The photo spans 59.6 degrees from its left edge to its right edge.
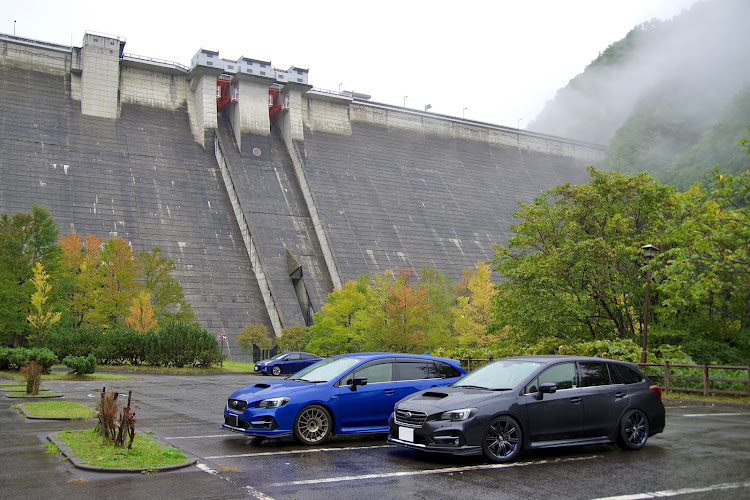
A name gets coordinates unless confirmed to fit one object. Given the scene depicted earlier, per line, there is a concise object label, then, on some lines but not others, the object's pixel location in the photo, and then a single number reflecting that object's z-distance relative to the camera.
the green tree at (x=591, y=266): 23.34
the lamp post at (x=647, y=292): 19.99
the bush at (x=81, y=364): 22.12
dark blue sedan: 30.66
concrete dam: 44.47
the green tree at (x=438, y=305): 34.47
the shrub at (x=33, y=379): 15.46
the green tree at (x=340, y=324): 34.81
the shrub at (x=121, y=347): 28.83
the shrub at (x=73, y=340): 28.22
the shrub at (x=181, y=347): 29.23
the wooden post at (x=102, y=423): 8.99
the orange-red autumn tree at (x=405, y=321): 33.47
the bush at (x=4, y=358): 23.73
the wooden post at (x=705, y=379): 17.56
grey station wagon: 8.56
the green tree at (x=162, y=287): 37.47
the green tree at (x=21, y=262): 27.09
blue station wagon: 9.86
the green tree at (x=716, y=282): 15.49
